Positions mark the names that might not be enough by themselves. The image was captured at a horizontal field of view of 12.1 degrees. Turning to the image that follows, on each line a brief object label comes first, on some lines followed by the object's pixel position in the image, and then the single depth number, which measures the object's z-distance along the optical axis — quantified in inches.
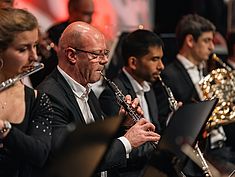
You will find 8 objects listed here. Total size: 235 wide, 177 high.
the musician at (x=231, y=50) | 369.1
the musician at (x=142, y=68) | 278.6
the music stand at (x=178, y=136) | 182.5
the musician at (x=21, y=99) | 193.6
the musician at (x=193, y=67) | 319.6
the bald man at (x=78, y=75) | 219.1
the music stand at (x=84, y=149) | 152.0
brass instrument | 307.0
